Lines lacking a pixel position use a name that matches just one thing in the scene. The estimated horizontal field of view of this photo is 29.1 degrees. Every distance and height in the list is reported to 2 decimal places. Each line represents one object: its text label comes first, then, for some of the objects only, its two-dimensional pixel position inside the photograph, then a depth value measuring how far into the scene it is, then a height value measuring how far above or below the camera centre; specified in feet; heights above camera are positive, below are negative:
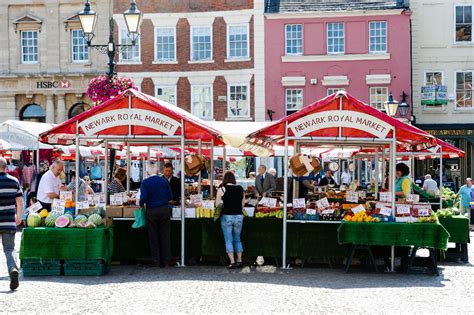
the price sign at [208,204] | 55.51 -2.81
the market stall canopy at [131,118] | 55.01 +2.42
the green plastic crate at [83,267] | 50.24 -6.00
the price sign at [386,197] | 54.60 -2.40
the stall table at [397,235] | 51.75 -4.43
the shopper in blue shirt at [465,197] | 97.96 -4.33
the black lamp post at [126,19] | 68.59 +10.41
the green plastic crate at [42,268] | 50.16 -6.03
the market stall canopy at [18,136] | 86.12 +2.13
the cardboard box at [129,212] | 55.83 -3.30
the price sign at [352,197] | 57.26 -2.49
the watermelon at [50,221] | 51.24 -3.51
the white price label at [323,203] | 54.13 -2.72
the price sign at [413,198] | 60.03 -2.71
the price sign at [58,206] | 52.49 -2.77
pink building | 132.98 +15.58
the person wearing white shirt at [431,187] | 74.79 -2.73
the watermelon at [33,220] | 51.13 -3.44
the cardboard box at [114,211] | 55.93 -3.24
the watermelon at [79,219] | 51.01 -3.39
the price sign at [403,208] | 53.26 -2.97
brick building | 136.36 +15.44
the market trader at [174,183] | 59.93 -1.71
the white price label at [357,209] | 53.52 -3.03
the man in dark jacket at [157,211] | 54.19 -3.15
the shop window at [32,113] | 145.38 +7.25
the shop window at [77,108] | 143.84 +7.88
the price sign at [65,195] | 54.24 -2.19
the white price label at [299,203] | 54.75 -2.74
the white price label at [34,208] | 52.44 -2.85
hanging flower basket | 75.72 +5.91
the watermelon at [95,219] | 51.41 -3.42
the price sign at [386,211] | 53.16 -3.14
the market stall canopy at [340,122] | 53.67 +2.10
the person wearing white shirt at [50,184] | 58.23 -1.64
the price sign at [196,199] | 56.95 -2.58
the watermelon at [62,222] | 50.96 -3.55
